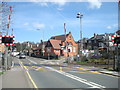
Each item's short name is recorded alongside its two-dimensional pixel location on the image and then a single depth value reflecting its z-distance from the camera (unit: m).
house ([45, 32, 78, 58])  71.88
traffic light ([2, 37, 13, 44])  16.91
